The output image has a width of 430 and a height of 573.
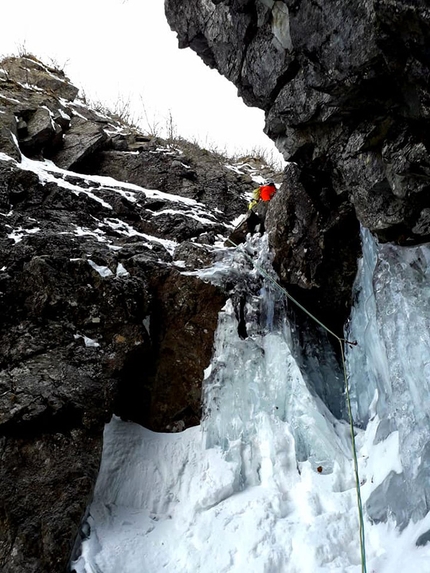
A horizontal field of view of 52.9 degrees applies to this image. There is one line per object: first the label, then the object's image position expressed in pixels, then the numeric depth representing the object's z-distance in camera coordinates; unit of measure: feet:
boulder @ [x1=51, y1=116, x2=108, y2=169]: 27.45
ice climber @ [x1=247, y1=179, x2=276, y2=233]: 22.43
